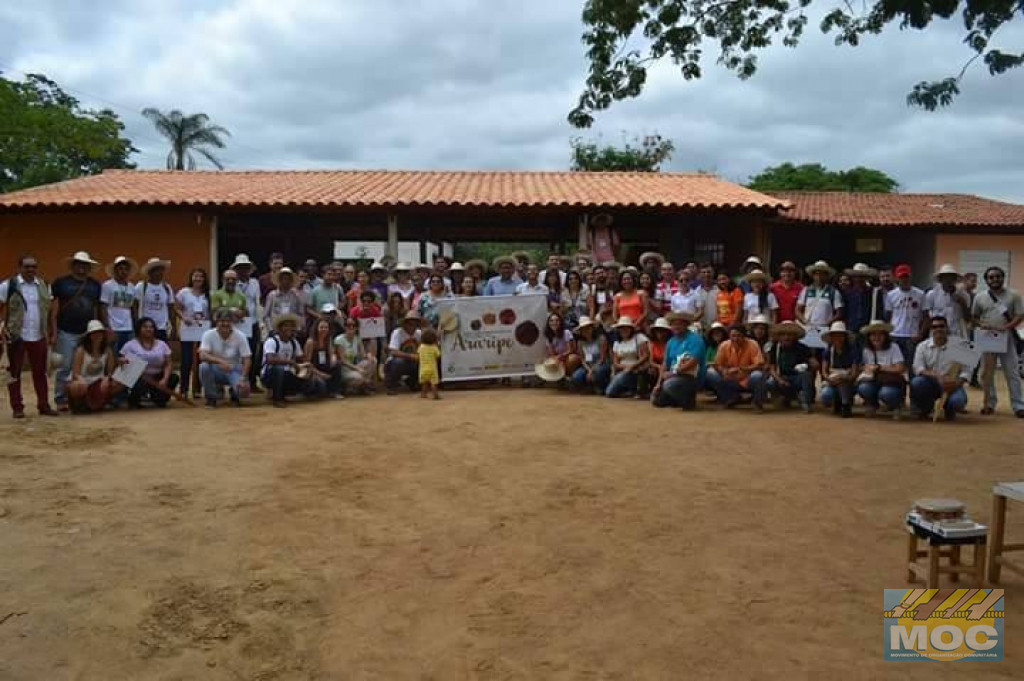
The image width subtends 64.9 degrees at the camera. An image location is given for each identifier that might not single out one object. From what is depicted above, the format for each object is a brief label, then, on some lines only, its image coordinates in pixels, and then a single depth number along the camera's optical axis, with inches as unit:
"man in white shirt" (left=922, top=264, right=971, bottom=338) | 349.4
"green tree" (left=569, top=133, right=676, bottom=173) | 984.9
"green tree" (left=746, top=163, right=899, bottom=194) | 1175.0
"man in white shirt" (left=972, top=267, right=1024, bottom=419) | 332.2
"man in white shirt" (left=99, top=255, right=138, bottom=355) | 336.2
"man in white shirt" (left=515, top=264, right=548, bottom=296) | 400.2
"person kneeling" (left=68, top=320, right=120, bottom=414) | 322.7
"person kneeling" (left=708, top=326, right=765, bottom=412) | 333.7
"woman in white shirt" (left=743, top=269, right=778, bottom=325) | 353.1
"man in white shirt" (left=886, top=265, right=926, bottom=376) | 358.0
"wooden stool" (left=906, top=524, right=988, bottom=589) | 138.0
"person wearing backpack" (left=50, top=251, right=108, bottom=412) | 325.1
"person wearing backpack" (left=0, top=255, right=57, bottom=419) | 309.0
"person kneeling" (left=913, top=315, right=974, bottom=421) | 314.7
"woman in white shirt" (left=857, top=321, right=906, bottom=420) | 316.8
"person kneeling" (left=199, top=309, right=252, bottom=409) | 341.4
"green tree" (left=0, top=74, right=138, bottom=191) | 846.5
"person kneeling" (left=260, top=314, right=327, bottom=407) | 349.1
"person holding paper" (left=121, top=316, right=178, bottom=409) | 337.4
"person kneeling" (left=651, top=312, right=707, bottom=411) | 333.4
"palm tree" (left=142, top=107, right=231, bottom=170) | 1041.5
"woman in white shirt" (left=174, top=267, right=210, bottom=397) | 357.4
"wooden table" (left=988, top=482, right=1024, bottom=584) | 144.6
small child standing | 371.9
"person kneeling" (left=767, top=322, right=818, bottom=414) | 332.5
